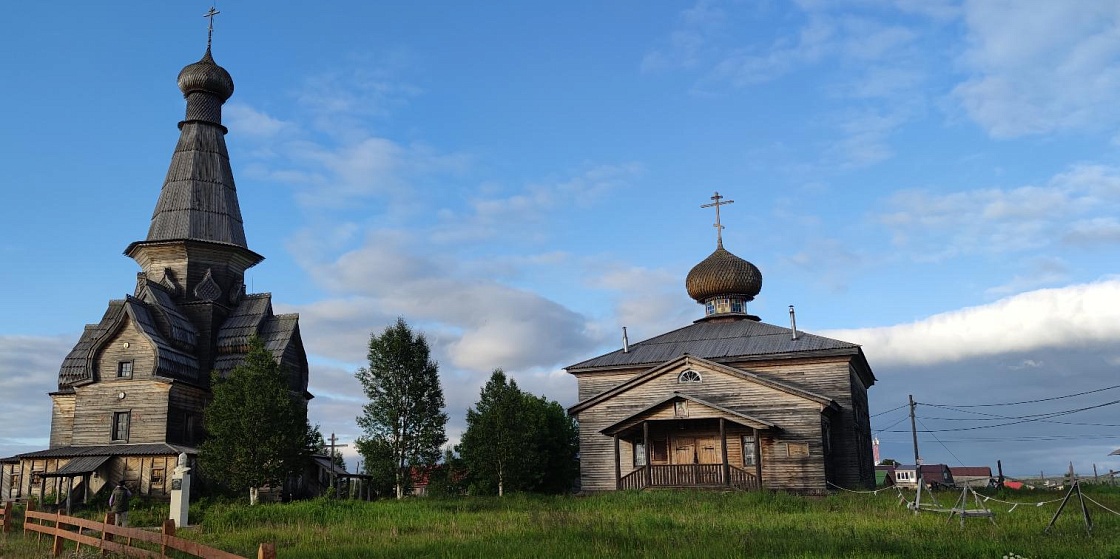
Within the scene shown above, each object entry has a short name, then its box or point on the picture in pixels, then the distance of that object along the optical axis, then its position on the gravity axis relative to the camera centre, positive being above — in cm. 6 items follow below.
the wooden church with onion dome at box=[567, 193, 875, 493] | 2989 +147
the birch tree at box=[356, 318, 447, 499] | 3284 +196
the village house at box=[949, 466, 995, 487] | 9094 -227
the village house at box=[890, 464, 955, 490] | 6719 -175
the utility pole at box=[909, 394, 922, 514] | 1977 -59
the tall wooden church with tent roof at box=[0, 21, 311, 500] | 3519 +540
